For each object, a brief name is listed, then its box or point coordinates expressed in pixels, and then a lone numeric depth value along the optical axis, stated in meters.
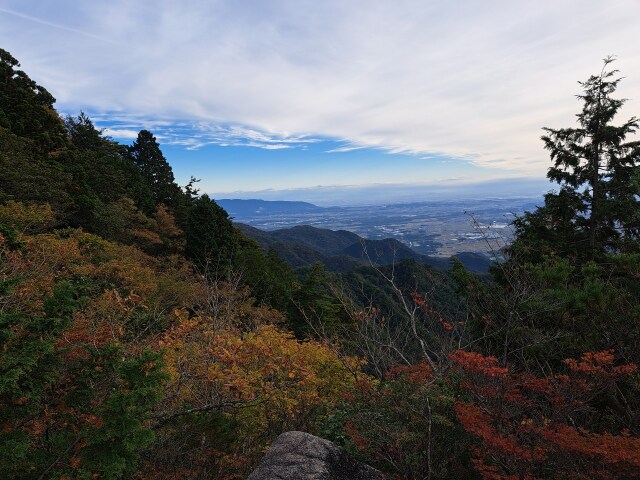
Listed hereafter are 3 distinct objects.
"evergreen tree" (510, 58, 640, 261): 11.95
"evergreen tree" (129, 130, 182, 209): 35.44
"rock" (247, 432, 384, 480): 5.59
